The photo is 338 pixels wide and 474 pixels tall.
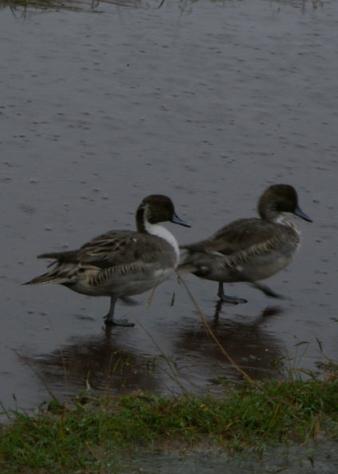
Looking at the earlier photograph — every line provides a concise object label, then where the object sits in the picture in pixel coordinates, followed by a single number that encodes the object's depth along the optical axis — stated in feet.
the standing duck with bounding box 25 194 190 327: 62.49
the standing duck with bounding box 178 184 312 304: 66.80
